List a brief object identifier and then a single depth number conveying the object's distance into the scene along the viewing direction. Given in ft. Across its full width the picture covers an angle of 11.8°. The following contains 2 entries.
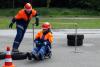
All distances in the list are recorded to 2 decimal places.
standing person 52.90
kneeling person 48.78
